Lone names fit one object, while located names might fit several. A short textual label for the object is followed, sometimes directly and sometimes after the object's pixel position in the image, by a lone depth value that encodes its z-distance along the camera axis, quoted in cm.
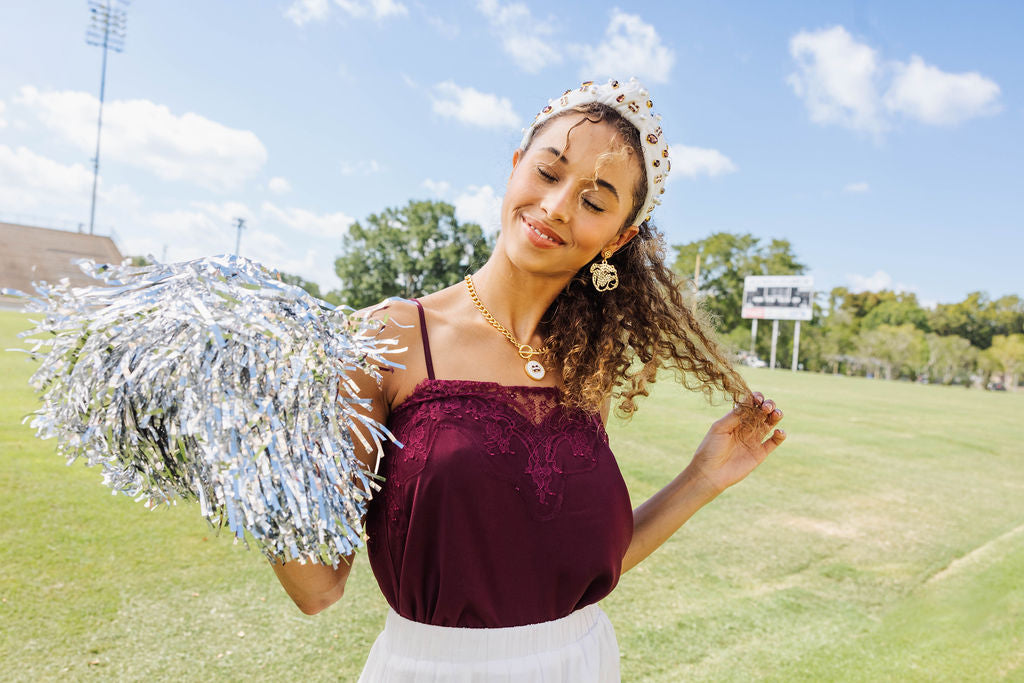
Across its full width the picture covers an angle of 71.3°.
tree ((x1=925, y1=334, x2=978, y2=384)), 6116
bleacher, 4910
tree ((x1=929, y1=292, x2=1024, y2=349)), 7044
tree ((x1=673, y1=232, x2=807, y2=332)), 6425
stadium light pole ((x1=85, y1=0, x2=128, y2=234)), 4453
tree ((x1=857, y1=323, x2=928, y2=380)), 6044
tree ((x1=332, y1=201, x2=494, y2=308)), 5038
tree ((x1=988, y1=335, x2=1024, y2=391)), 6044
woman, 127
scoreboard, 5375
